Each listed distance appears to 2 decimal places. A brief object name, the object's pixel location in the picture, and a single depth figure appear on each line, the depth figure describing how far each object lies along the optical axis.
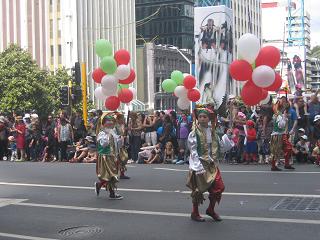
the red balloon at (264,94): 14.92
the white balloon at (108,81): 16.61
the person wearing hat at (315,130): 15.63
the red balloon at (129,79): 17.34
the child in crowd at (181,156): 17.72
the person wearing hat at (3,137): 21.77
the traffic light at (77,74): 23.39
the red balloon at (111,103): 17.27
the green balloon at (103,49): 16.84
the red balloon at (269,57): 14.73
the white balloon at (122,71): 16.80
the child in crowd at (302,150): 16.01
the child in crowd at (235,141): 16.98
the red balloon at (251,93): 14.62
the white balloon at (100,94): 17.56
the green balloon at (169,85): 19.44
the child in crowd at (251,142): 16.55
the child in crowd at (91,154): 19.36
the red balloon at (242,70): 14.72
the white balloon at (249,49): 14.75
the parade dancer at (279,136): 13.75
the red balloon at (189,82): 18.97
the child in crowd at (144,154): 18.31
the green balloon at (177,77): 19.42
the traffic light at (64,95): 23.36
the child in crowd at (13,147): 21.92
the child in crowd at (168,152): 18.12
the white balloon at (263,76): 14.30
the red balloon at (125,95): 17.80
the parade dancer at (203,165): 8.41
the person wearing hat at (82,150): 19.47
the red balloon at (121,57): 16.91
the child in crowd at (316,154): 15.20
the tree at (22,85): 47.00
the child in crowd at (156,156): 18.19
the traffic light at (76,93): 23.67
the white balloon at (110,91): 16.89
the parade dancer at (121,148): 12.97
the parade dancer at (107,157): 10.94
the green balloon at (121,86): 17.85
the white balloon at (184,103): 19.08
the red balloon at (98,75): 16.97
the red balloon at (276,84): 14.79
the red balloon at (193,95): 18.77
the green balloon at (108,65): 16.52
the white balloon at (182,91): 19.02
